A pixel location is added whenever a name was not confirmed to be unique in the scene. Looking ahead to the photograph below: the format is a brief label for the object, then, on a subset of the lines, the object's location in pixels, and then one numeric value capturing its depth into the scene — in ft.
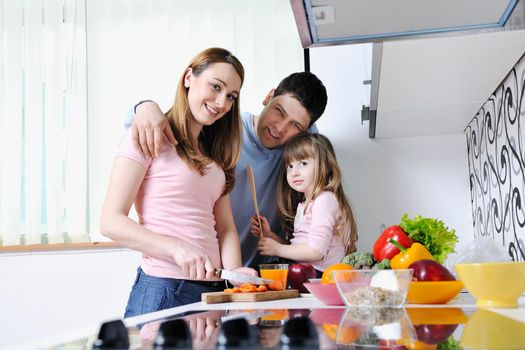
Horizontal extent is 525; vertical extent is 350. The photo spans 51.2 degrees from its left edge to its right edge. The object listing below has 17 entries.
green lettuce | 4.62
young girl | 5.83
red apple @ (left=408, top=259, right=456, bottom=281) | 3.18
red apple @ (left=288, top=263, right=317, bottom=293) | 4.55
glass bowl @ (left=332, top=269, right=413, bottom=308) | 2.73
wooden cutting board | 3.43
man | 6.12
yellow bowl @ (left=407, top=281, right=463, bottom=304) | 3.08
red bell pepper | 4.33
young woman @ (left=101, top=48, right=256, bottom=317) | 4.53
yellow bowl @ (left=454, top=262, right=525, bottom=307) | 2.76
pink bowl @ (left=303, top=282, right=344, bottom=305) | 3.14
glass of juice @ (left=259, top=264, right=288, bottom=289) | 4.10
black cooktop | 1.38
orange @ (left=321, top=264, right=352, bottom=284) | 3.62
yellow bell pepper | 3.92
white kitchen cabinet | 4.20
